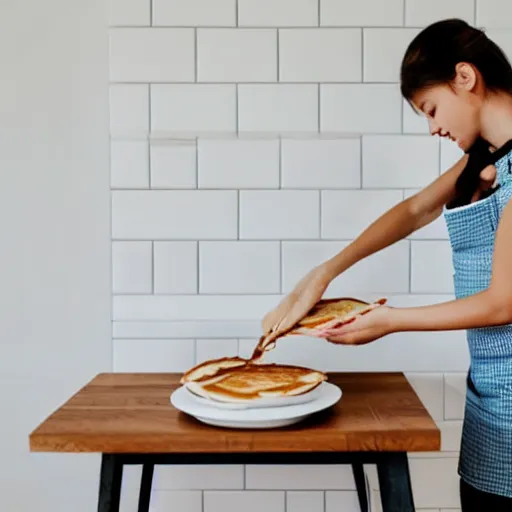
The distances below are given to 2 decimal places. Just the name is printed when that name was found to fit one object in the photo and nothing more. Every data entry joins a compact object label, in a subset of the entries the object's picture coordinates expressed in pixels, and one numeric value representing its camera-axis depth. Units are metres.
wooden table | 0.90
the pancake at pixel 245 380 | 0.96
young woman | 0.98
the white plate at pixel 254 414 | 0.93
